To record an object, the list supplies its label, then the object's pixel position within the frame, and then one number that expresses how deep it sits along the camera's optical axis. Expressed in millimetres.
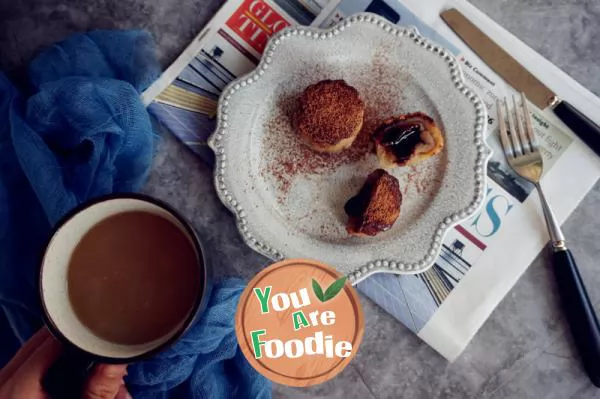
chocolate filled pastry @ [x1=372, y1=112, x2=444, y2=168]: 721
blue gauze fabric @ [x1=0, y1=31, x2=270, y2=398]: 727
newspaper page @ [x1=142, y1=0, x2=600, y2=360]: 783
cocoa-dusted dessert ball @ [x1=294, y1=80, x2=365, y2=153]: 716
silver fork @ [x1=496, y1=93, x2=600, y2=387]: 768
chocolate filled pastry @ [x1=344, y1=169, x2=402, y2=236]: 712
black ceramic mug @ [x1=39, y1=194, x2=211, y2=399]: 528
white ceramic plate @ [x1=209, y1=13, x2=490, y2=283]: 736
